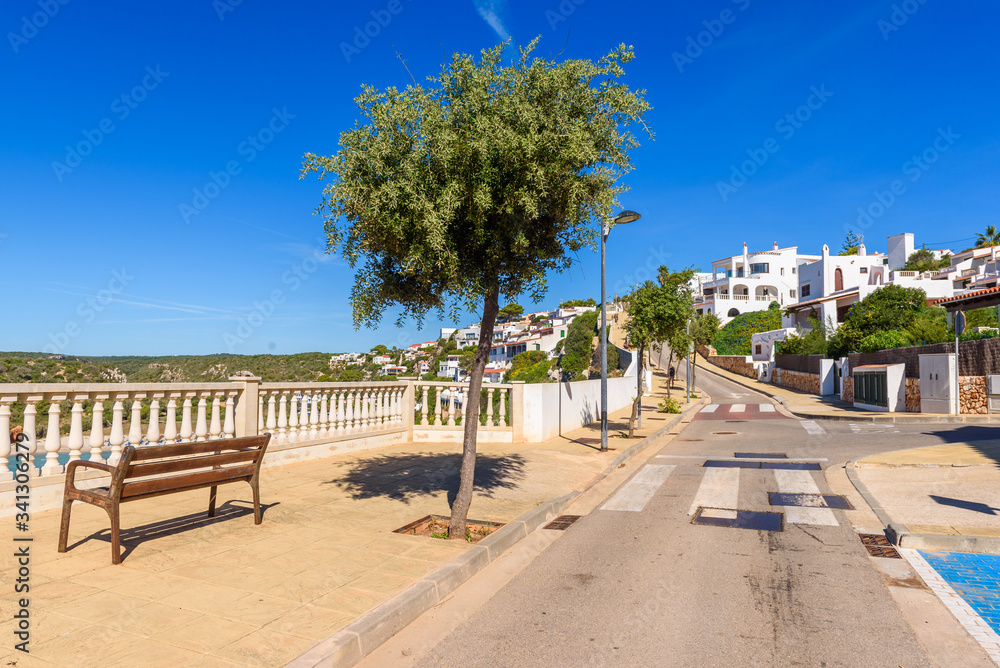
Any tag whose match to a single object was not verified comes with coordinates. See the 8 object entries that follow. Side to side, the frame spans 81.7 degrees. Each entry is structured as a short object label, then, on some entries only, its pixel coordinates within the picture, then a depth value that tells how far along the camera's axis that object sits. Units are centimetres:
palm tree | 7903
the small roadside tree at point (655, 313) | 1684
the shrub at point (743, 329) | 6375
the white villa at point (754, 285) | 8081
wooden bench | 489
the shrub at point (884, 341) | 3241
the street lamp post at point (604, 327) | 1336
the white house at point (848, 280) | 5512
